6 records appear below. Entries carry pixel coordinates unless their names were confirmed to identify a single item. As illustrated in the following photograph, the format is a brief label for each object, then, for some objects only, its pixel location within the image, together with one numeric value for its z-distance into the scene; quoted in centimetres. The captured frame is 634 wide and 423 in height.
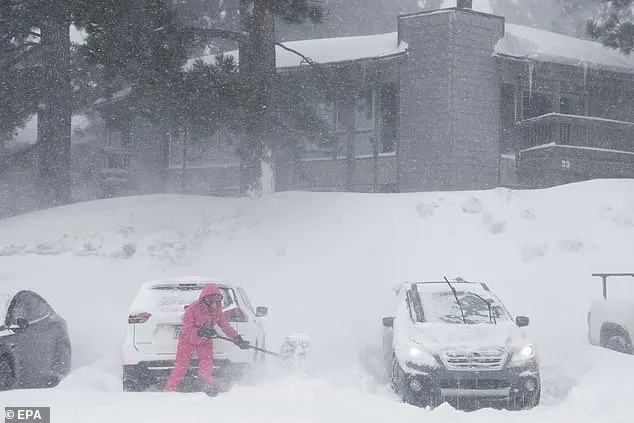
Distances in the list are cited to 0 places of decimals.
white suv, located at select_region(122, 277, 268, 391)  1831
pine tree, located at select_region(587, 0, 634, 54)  4837
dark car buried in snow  1864
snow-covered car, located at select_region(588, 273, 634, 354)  2098
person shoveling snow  1777
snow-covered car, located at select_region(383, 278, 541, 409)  1805
